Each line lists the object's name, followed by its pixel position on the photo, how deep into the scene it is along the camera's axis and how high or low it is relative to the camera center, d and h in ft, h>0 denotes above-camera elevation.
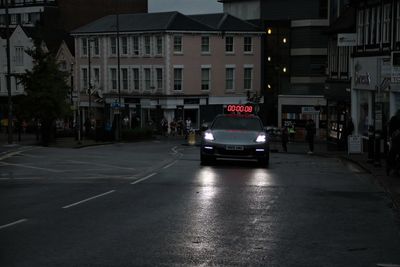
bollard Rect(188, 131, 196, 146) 144.31 -7.25
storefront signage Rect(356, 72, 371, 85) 99.09 +3.84
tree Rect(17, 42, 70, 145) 134.10 +2.43
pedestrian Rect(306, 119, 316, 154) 108.17 -4.38
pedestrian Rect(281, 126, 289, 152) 118.83 -5.98
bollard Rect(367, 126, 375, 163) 71.61 -4.19
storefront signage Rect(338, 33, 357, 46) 101.91 +9.61
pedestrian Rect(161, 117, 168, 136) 200.85 -6.44
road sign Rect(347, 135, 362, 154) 94.22 -5.44
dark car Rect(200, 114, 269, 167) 66.95 -3.73
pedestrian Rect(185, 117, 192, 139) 181.74 -5.76
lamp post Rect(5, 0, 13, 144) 118.52 -1.00
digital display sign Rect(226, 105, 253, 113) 133.80 -0.67
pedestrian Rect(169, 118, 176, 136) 202.30 -6.74
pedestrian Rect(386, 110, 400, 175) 59.31 -3.55
